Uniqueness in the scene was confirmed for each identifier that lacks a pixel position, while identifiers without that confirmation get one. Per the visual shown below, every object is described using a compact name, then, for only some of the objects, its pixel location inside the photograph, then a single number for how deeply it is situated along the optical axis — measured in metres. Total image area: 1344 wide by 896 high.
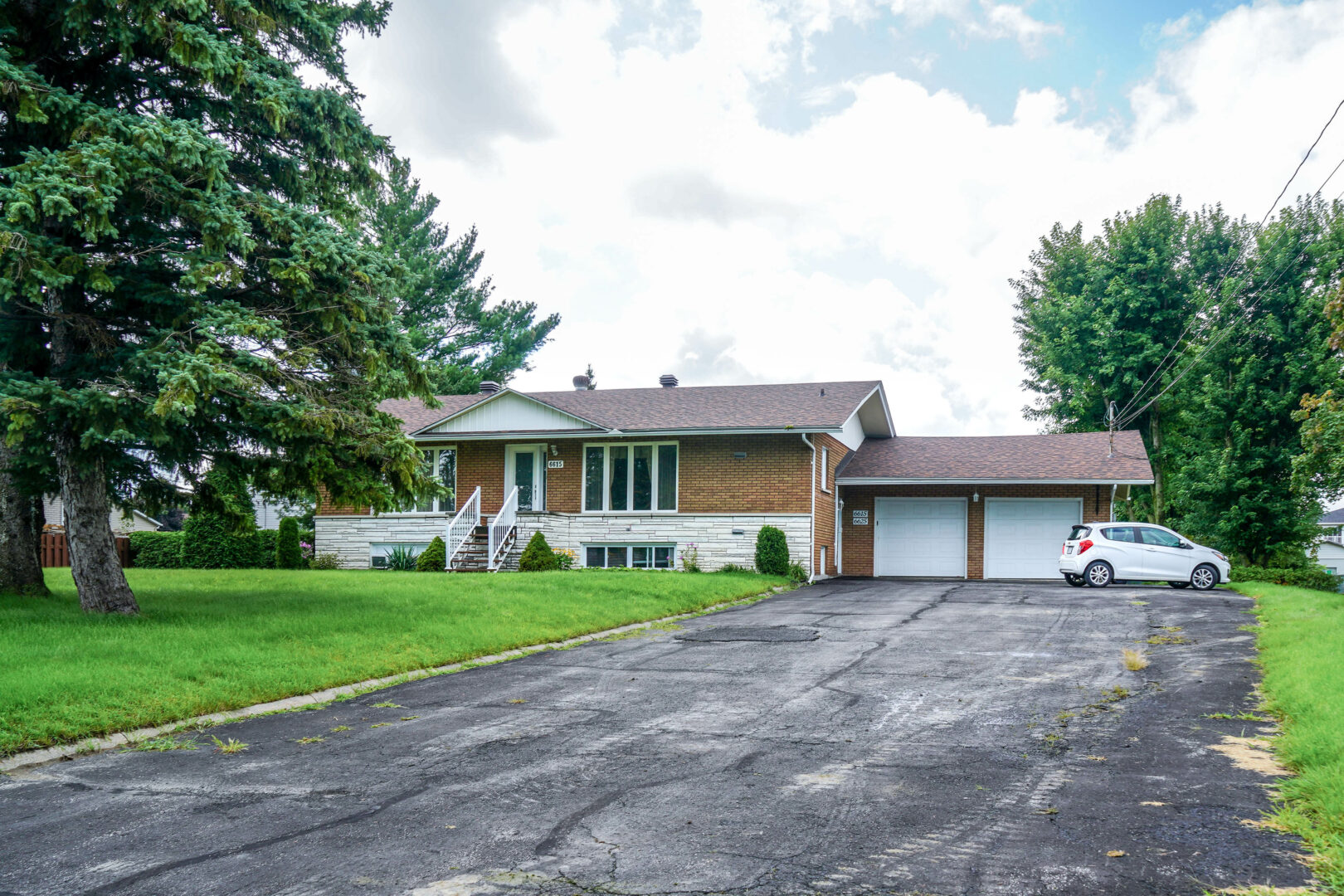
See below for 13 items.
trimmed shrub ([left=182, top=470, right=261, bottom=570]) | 26.50
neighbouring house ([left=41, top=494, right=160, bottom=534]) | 40.03
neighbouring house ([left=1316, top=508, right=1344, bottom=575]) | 65.19
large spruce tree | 9.63
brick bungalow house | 23.61
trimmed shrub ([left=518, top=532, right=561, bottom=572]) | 22.59
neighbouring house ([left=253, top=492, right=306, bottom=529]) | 46.34
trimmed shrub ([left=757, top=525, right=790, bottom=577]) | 22.55
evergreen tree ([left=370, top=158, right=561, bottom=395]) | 42.59
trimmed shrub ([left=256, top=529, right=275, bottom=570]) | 26.64
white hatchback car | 21.08
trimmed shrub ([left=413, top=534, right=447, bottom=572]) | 23.64
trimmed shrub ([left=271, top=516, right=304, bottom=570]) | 25.86
